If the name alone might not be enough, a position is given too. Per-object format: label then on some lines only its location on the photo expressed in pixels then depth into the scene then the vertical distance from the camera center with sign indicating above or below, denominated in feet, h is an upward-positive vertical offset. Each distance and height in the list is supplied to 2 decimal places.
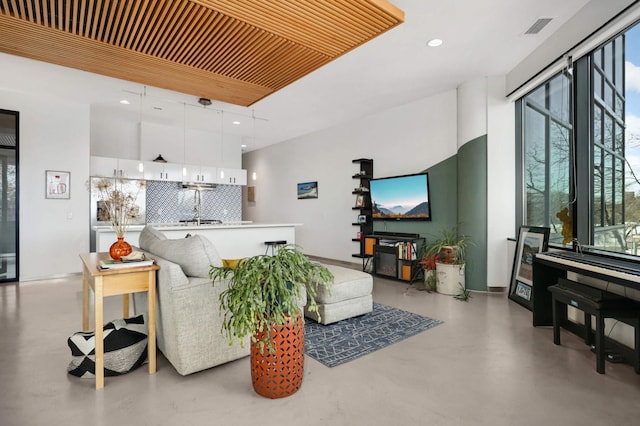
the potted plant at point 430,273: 16.02 -2.89
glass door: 17.10 +0.99
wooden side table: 7.13 -1.63
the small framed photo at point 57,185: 18.01 +1.66
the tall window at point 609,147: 9.15 +1.90
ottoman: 10.82 -2.80
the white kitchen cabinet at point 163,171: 22.30 +2.93
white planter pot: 15.07 -2.93
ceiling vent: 10.83 +6.19
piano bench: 7.59 -2.22
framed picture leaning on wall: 12.57 -1.88
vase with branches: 8.50 +0.00
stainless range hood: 22.58 +1.98
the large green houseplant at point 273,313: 6.22 -1.87
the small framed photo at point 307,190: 25.46 +1.85
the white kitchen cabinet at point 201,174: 23.58 +2.89
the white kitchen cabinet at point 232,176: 25.12 +2.87
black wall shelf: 20.85 +0.86
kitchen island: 15.44 -1.14
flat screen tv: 17.92 +0.90
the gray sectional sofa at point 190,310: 7.38 -2.14
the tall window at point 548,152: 11.96 +2.36
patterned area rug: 8.82 -3.62
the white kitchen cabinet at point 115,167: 20.56 +2.97
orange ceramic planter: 6.60 -2.97
